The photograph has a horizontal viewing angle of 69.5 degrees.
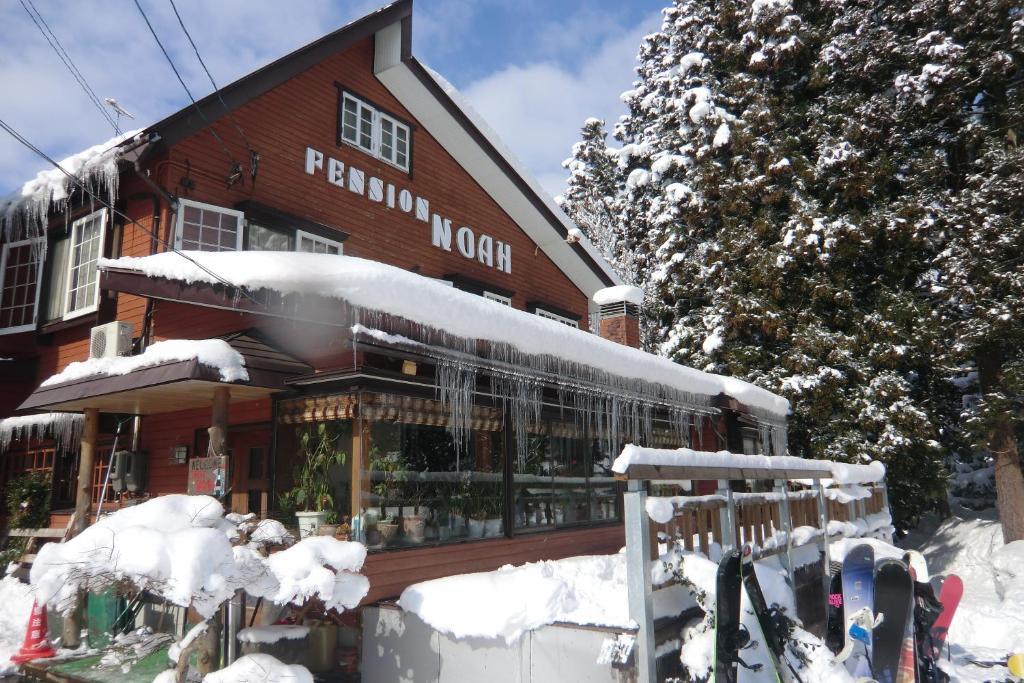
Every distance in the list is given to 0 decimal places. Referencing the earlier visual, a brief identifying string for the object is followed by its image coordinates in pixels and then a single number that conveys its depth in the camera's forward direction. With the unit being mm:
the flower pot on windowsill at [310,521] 6898
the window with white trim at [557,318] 16281
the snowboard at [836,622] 6930
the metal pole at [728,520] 6292
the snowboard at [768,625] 5328
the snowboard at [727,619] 4824
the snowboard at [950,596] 7527
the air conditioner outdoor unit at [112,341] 8398
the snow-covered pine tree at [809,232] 15578
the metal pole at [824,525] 8759
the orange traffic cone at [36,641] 6879
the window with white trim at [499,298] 14719
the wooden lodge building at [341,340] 6887
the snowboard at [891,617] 6180
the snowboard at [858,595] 6352
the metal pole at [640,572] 4777
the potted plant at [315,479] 6977
